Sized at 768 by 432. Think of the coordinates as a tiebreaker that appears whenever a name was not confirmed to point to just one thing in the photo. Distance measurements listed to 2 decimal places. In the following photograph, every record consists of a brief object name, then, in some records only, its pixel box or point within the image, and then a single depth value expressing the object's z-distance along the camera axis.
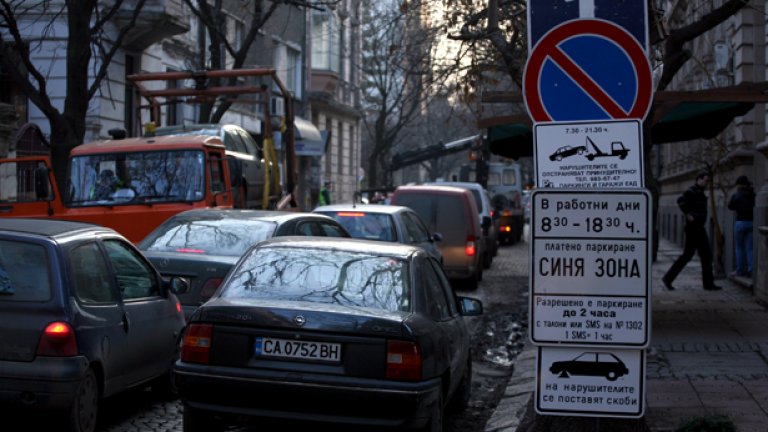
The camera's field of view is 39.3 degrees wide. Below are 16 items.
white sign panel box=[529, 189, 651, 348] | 5.36
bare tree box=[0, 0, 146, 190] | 16.16
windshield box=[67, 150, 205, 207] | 15.08
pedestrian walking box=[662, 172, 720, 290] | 17.41
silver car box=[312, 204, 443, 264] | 15.12
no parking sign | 5.76
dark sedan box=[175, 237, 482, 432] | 6.50
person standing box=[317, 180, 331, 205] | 40.41
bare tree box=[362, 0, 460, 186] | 34.57
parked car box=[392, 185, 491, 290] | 20.11
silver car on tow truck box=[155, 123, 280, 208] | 16.55
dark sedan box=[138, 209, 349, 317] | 9.98
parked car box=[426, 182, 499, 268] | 25.98
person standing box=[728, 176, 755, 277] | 17.80
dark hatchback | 6.88
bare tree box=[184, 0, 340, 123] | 24.06
